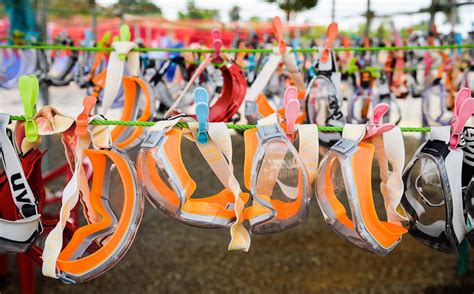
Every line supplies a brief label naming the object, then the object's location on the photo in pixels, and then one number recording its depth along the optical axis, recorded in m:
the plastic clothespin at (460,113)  0.64
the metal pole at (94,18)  3.00
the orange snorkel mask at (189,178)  0.67
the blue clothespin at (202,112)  0.66
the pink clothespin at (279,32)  1.09
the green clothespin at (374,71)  1.45
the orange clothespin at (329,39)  1.08
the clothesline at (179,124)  0.67
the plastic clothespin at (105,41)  1.45
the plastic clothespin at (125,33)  1.14
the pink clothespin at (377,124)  0.66
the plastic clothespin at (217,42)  1.17
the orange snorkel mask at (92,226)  0.68
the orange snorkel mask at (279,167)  0.67
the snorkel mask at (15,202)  0.66
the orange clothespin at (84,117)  0.68
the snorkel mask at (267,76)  1.11
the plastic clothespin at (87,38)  1.74
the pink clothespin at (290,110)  0.67
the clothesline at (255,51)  1.08
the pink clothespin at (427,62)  1.70
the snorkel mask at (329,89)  1.13
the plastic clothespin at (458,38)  1.68
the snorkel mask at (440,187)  0.68
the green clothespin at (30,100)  0.66
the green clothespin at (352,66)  1.49
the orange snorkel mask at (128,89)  1.07
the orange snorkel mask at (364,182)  0.67
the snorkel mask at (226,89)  1.10
